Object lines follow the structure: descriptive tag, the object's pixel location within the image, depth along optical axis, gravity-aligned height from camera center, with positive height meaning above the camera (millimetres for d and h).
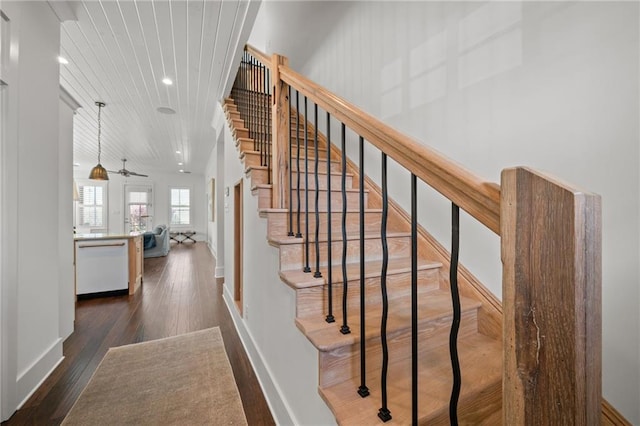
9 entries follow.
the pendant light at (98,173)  5223 +733
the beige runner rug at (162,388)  1576 -1177
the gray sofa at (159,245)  7090 -900
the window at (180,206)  10594 +213
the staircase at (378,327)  1034 -516
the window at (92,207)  9453 +155
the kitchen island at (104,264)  3574 -721
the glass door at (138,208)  9930 +129
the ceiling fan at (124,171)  7056 +1353
